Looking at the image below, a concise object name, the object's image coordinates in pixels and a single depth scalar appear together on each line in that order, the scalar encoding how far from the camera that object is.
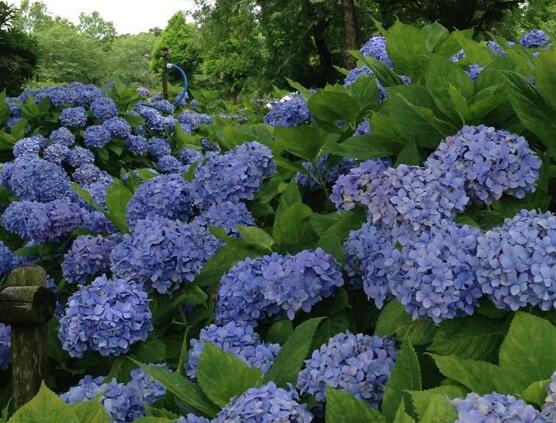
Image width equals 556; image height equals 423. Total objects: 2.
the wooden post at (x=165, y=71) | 12.70
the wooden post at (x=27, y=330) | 2.08
